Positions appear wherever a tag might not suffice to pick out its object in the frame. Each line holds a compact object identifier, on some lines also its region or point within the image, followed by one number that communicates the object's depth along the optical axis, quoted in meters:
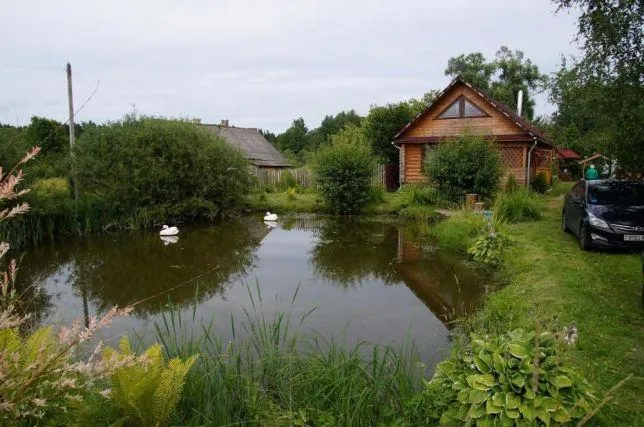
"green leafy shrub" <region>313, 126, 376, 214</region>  20.38
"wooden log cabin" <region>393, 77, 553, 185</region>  22.81
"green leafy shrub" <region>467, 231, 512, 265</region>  10.92
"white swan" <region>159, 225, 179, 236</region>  16.61
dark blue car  10.05
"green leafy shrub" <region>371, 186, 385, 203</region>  21.55
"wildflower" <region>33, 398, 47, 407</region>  1.88
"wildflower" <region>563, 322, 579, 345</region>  3.19
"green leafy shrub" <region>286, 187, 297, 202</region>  23.83
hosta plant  3.23
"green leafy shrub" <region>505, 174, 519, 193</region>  21.43
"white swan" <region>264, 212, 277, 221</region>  19.62
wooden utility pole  17.97
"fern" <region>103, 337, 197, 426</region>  3.19
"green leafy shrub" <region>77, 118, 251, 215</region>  18.27
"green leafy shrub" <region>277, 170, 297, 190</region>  28.05
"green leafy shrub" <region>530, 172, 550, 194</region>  24.13
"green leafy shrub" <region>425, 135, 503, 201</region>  18.86
